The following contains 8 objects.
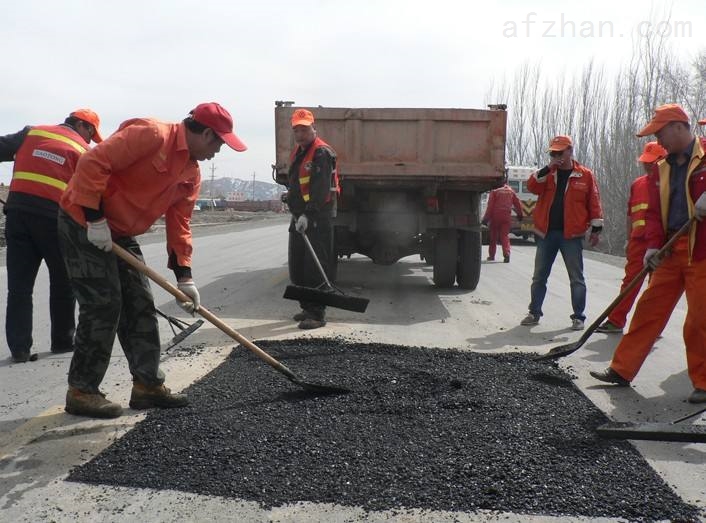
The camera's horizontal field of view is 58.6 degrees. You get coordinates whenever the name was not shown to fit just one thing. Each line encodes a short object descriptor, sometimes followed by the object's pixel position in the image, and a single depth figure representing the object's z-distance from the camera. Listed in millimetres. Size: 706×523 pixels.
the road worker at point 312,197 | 6230
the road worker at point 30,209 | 4664
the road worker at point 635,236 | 5938
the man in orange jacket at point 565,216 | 6340
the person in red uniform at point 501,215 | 13281
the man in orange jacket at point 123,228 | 3254
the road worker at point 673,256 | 4086
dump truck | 7852
